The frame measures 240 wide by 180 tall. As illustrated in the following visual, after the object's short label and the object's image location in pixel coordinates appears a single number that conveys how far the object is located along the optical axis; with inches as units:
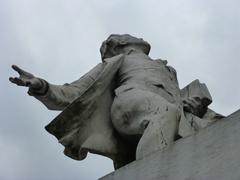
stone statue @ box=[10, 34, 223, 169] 234.7
